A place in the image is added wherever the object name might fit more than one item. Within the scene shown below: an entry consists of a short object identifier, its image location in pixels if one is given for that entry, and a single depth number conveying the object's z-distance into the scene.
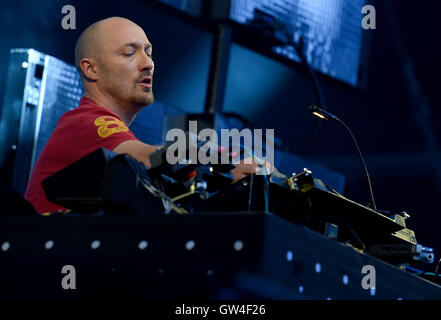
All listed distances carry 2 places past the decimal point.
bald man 4.40
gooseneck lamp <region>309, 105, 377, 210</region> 4.18
